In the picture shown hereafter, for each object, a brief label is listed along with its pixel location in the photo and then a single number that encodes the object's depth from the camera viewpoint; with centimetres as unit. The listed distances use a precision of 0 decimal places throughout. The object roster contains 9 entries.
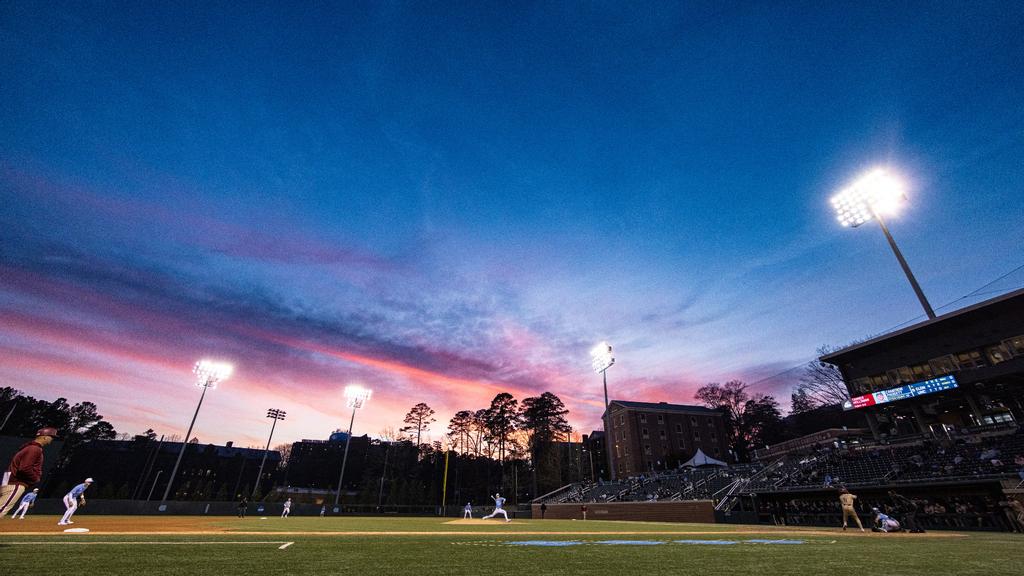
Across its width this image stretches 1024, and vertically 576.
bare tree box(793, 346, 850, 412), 5966
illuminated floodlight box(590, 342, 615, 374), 4506
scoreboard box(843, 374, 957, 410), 3209
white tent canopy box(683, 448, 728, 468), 4744
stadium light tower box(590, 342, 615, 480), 4488
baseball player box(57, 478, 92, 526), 1719
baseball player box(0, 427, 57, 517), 655
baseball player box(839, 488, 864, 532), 1608
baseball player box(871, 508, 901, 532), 1548
